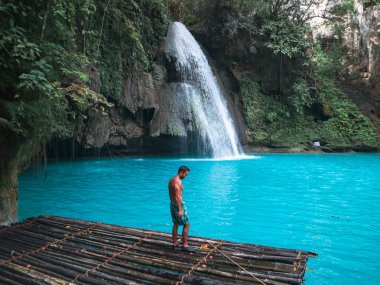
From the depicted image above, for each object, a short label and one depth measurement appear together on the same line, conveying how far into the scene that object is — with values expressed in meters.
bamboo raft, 3.67
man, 4.48
